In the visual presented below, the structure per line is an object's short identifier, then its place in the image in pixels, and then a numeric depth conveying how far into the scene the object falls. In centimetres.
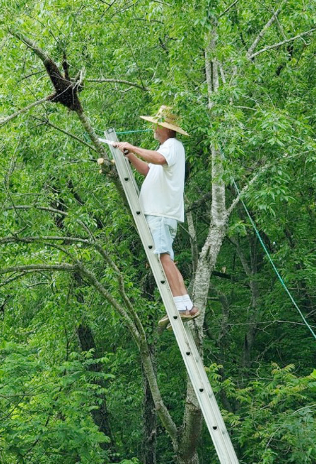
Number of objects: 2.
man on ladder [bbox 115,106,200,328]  1095
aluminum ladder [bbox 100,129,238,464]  1022
